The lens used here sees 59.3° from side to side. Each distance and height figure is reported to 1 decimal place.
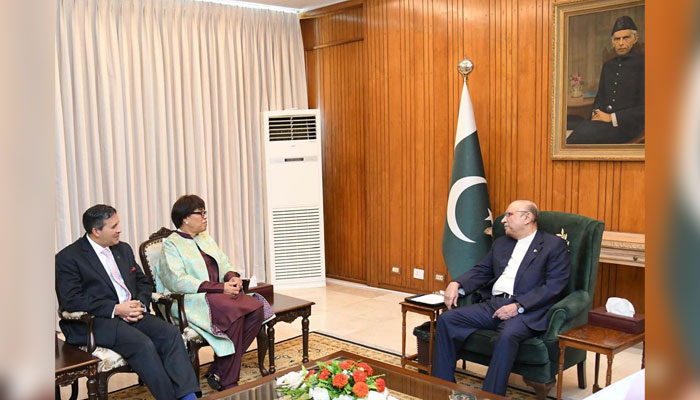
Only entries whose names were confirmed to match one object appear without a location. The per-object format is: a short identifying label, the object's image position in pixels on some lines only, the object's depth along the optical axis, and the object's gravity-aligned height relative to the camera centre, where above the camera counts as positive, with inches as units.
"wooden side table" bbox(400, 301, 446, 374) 151.5 -45.0
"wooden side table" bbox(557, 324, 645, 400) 120.1 -42.1
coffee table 115.9 -49.0
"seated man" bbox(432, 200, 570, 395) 132.9 -38.0
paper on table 153.9 -41.8
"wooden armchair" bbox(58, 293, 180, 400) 126.3 -44.8
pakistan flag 196.7 -22.5
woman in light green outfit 144.6 -36.5
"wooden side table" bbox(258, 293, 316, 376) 157.9 -46.6
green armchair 131.3 -40.5
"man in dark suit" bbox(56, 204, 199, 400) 130.1 -37.3
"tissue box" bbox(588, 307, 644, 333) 128.8 -40.8
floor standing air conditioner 259.6 -23.4
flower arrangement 94.7 -38.9
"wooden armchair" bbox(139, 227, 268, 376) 142.3 -41.3
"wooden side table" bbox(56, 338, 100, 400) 115.3 -42.6
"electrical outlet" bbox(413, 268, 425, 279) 239.8 -54.0
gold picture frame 176.6 +19.2
